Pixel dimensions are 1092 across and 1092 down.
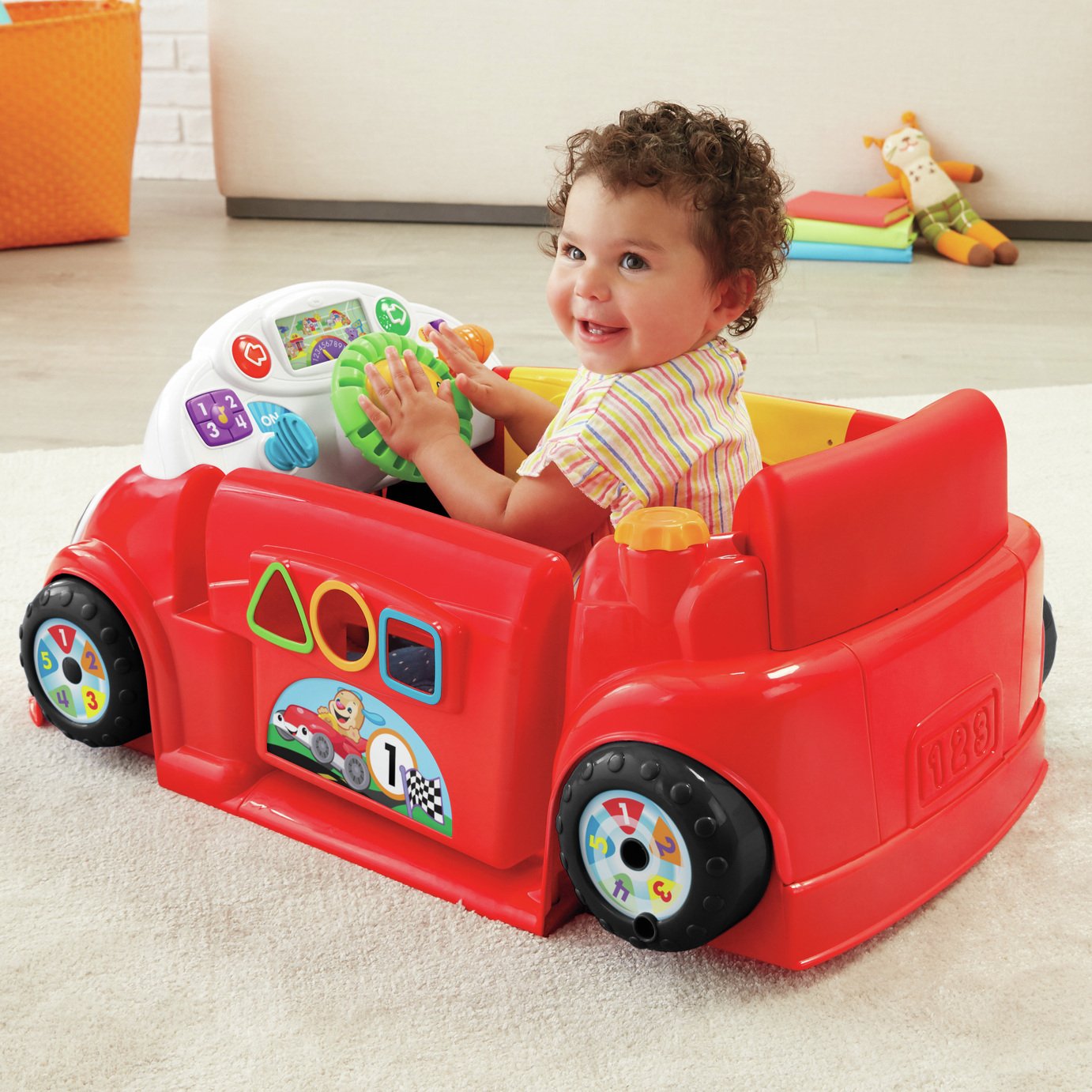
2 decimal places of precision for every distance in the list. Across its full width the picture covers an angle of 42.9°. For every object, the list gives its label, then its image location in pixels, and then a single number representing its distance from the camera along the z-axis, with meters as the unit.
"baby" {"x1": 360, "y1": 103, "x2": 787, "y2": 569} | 0.80
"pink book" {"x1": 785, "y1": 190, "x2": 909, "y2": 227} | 2.31
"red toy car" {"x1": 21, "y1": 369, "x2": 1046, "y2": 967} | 0.71
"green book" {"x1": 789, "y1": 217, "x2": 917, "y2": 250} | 2.30
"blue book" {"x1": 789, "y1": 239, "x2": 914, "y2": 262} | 2.32
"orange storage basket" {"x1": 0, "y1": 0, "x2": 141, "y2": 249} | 2.20
